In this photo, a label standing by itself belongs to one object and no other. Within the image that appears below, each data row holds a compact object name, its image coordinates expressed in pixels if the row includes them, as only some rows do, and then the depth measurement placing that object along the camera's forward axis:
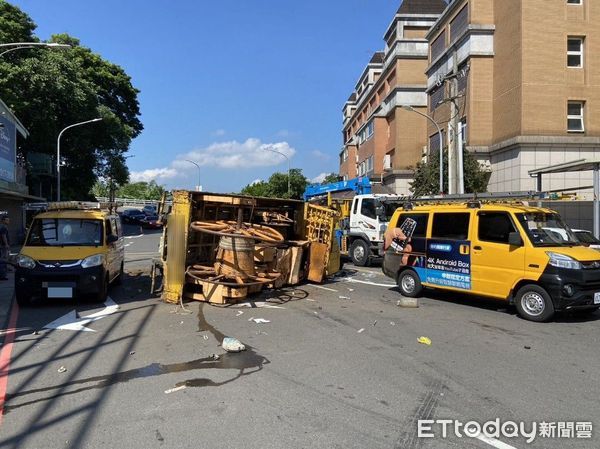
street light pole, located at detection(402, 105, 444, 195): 25.25
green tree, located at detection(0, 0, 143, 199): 31.31
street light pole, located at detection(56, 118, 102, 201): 34.88
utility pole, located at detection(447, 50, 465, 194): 21.38
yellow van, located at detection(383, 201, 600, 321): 8.25
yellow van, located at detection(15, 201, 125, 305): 9.39
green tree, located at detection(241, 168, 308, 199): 72.38
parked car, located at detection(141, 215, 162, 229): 46.25
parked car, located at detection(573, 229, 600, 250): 11.88
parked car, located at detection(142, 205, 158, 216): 48.53
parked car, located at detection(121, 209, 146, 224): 48.68
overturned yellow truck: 10.08
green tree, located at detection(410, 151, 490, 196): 27.14
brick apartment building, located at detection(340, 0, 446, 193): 42.44
